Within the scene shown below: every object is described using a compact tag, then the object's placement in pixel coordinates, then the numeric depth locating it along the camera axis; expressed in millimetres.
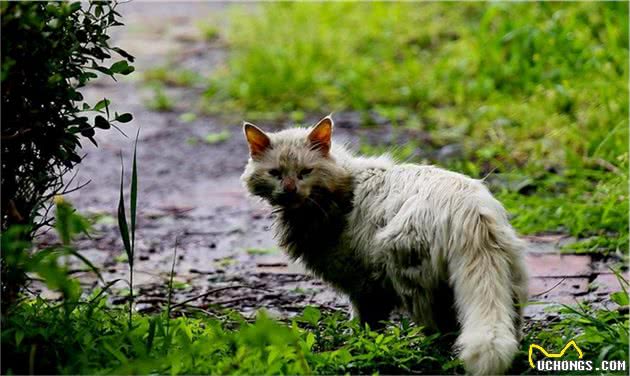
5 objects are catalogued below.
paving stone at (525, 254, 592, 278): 9719
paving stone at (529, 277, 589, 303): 9078
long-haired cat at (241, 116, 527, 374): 6746
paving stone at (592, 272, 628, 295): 9078
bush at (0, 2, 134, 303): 6695
